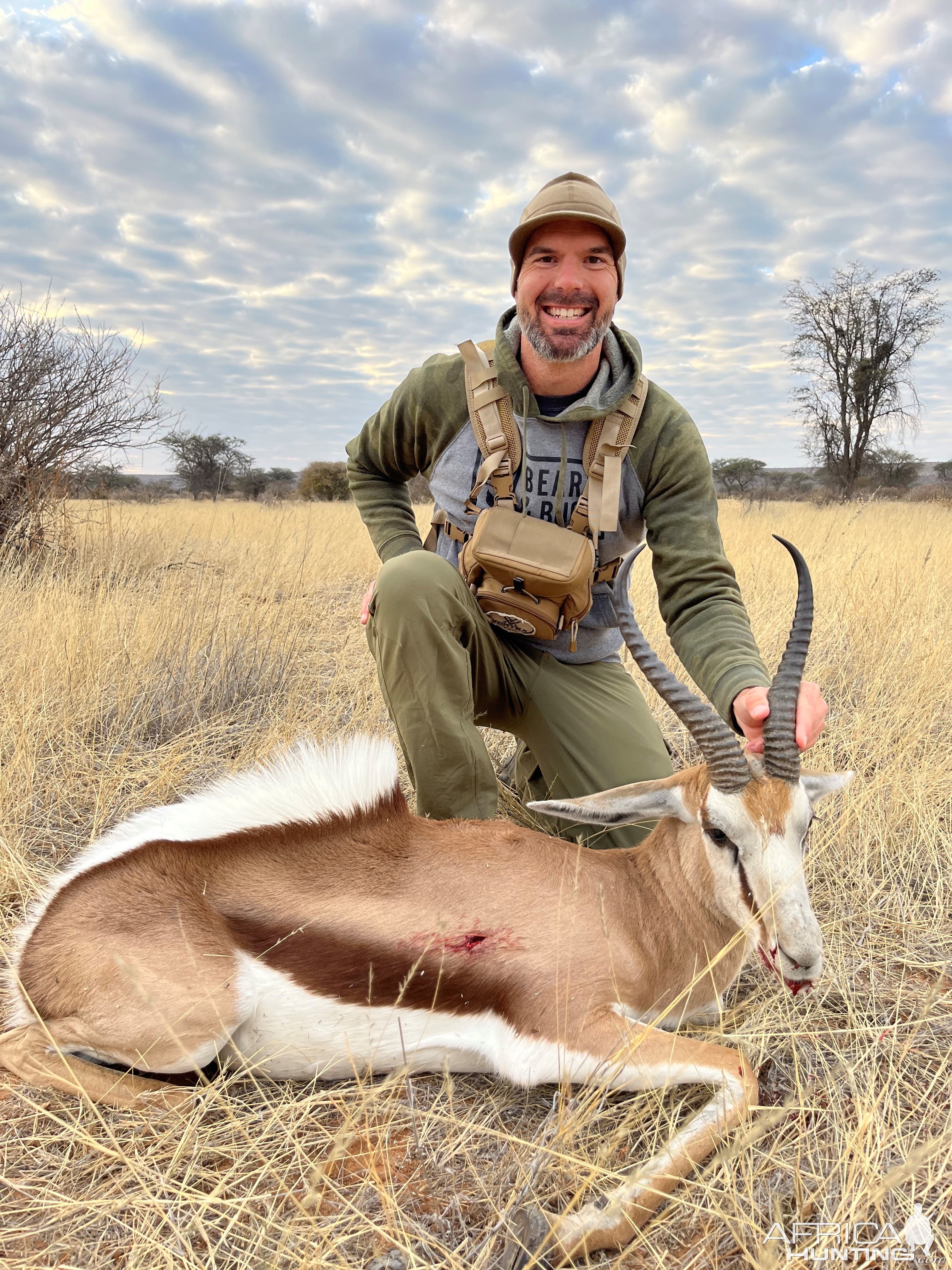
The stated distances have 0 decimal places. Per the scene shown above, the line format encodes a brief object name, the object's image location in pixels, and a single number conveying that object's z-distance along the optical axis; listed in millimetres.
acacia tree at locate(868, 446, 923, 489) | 31797
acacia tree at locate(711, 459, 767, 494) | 38625
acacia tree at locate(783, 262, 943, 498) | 25219
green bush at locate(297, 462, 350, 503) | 32375
